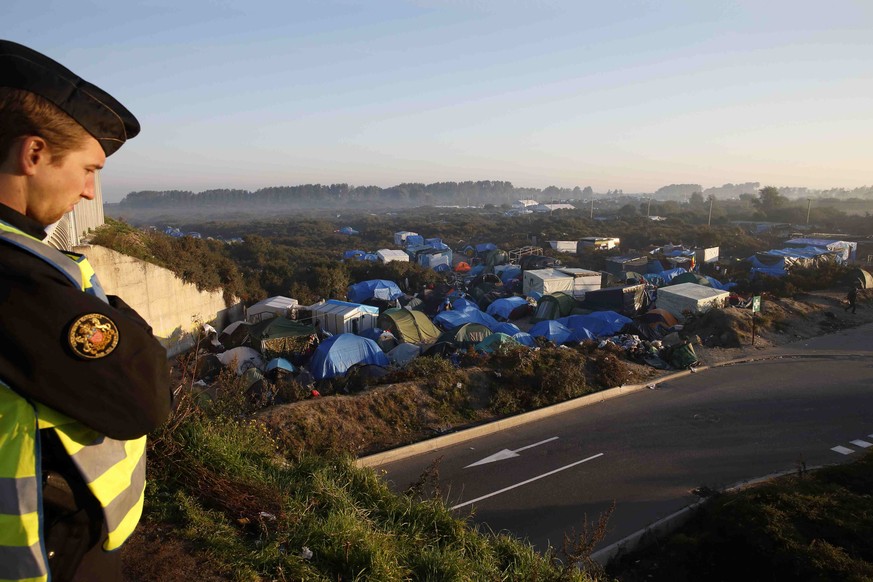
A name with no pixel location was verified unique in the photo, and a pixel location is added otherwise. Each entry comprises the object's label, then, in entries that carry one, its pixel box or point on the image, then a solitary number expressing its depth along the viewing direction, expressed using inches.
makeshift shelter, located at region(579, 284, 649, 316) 827.4
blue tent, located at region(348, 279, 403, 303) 949.8
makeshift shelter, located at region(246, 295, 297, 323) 753.6
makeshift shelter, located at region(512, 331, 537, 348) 649.3
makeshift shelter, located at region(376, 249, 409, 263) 1459.2
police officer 36.0
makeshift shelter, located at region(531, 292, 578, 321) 828.0
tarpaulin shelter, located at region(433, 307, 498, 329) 765.9
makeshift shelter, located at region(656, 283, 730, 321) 761.6
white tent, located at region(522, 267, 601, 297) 930.1
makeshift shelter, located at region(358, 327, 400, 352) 670.5
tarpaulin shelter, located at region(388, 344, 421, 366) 614.2
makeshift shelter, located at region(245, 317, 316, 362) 627.2
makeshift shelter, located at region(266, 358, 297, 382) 534.6
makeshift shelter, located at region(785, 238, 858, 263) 1375.5
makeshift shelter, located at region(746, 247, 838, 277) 1082.7
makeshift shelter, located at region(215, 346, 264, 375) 563.4
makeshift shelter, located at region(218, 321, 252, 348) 677.9
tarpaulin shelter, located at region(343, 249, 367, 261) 1411.2
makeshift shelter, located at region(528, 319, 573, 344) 690.8
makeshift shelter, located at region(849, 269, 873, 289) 891.4
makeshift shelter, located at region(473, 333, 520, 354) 604.1
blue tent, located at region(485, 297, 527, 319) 853.2
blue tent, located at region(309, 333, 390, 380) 552.4
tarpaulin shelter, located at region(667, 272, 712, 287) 947.7
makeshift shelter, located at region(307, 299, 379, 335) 728.3
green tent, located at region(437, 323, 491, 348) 653.9
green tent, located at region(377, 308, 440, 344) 692.1
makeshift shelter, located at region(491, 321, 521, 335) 687.1
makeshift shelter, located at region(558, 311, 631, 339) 708.7
